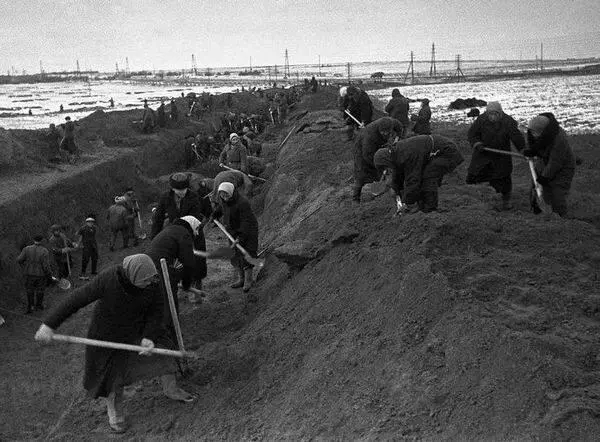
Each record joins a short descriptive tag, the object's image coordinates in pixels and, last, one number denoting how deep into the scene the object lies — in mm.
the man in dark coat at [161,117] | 28250
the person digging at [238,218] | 8633
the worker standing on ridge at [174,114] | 29328
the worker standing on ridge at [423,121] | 13562
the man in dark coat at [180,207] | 8273
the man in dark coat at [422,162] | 7457
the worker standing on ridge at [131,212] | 14617
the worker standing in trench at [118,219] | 14188
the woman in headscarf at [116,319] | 5219
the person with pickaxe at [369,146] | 8898
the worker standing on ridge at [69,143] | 20438
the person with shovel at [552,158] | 7301
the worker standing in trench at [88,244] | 12719
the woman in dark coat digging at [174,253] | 6520
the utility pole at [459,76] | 68844
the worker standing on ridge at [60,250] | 12789
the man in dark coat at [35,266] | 10844
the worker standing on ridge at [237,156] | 14227
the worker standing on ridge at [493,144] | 8023
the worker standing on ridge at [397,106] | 14648
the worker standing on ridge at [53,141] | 20861
